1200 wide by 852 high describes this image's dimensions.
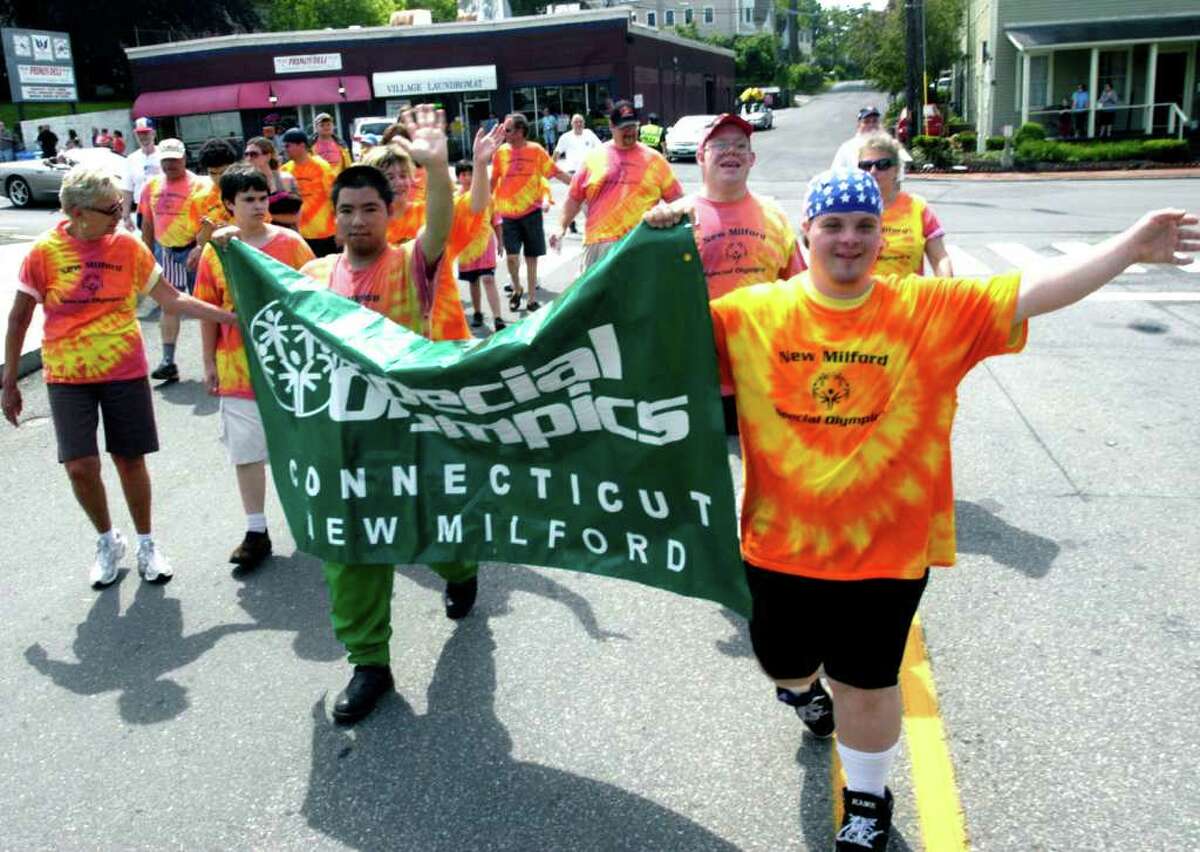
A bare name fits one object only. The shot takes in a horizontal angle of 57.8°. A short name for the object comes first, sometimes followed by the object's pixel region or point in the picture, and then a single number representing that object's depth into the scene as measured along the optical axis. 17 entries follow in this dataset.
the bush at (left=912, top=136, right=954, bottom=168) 28.11
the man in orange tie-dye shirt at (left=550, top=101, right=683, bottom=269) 8.23
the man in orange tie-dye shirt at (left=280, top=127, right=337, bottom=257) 9.80
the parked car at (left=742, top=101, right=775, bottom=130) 54.50
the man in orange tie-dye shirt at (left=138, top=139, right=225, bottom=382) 9.16
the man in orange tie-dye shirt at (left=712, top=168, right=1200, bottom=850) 2.77
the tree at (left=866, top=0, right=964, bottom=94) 43.75
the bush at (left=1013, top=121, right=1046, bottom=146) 27.89
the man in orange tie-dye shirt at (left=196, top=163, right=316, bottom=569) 5.18
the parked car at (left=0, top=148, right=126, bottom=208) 25.03
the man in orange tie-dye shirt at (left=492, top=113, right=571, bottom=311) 10.92
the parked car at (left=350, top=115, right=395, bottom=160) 32.25
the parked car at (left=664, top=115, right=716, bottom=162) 36.66
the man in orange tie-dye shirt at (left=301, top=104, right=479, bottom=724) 3.89
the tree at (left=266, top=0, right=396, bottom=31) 66.69
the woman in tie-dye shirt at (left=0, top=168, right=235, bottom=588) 4.94
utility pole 31.64
